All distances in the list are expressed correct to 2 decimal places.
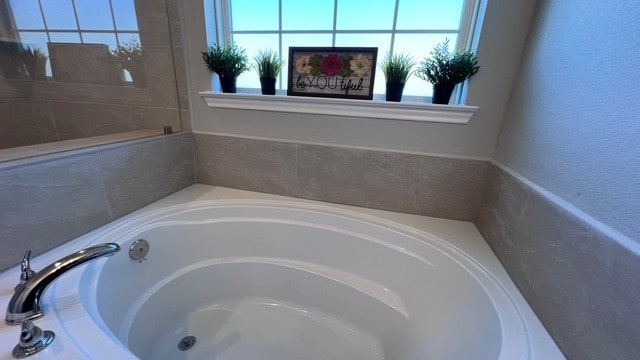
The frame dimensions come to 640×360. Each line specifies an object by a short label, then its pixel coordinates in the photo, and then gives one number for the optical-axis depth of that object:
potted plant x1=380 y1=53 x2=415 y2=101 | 1.09
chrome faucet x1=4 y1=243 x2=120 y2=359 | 0.51
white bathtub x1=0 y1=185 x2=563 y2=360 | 0.75
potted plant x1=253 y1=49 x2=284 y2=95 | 1.24
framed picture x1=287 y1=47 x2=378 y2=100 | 1.15
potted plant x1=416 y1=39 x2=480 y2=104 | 0.99
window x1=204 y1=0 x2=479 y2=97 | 1.13
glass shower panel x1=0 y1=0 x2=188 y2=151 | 1.30
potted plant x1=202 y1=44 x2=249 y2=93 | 1.24
